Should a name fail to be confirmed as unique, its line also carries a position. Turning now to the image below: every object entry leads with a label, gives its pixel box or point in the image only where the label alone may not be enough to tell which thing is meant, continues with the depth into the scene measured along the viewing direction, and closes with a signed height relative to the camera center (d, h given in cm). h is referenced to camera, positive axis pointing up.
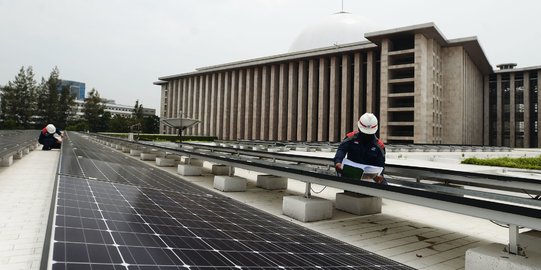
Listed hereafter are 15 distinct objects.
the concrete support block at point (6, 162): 1254 -110
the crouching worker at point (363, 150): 720 -21
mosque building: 4697 +899
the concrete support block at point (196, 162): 1476 -116
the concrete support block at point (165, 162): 1609 -125
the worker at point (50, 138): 2151 -20
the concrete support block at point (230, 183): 1010 -144
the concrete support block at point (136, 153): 2198 -112
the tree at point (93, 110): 8888 +718
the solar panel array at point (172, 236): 286 -116
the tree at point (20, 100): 7300 +799
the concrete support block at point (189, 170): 1300 -132
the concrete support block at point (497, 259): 378 -143
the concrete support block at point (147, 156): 1909 -115
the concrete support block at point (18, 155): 1545 -101
